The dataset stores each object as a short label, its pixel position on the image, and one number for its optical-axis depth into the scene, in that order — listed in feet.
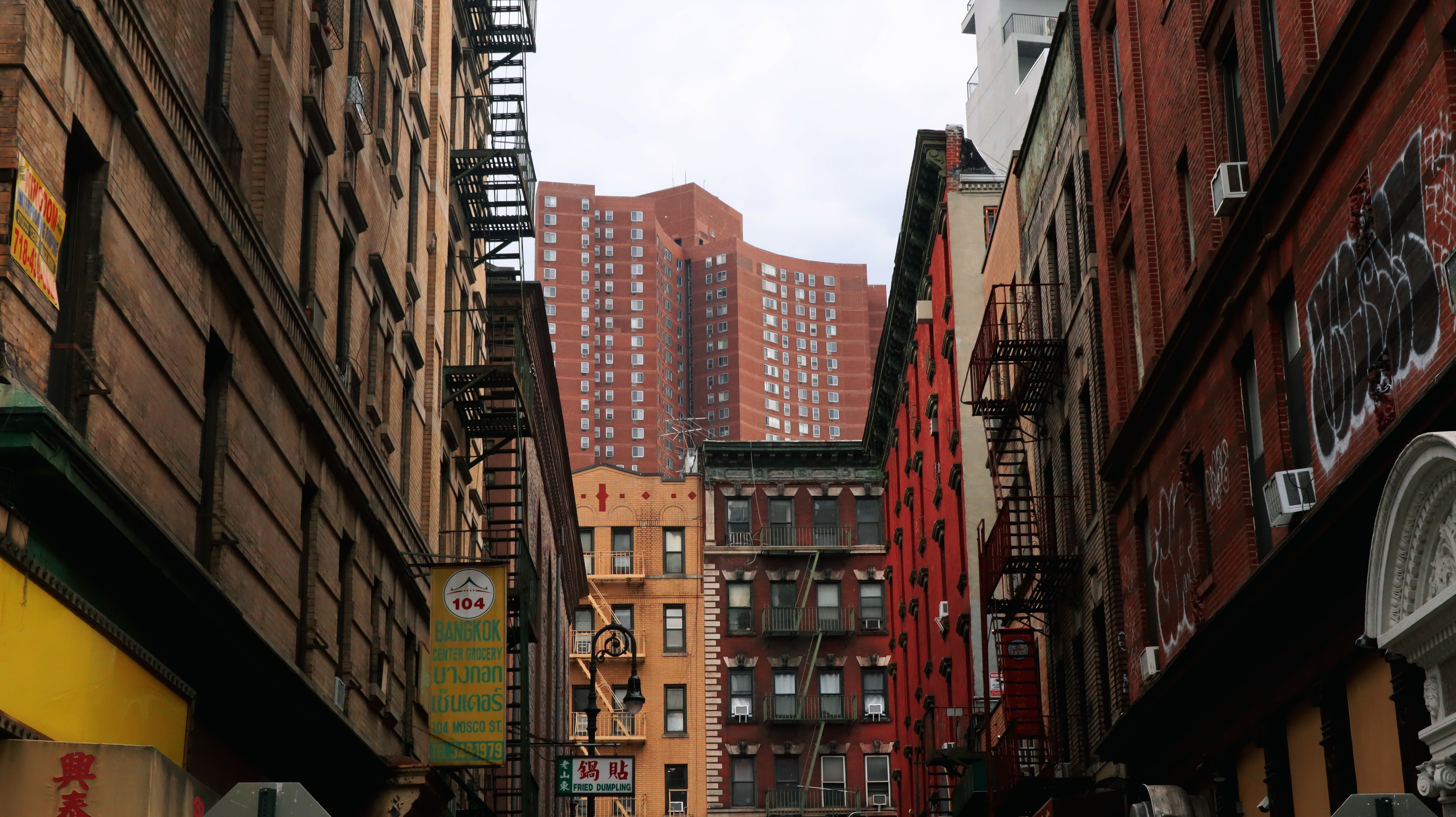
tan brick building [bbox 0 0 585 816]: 41.55
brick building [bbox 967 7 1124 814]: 99.14
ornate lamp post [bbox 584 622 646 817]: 120.06
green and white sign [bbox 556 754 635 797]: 117.60
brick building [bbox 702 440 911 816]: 238.27
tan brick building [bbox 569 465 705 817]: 237.45
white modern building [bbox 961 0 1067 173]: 238.27
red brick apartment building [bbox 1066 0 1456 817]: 49.21
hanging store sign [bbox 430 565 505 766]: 87.10
